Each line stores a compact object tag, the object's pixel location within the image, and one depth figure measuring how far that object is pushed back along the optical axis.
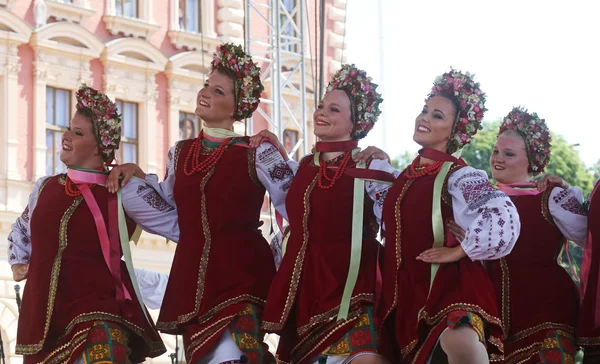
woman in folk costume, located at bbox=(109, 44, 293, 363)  6.22
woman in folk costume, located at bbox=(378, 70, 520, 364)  5.73
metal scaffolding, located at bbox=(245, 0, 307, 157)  14.58
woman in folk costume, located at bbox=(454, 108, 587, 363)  6.68
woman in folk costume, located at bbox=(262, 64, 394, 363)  6.01
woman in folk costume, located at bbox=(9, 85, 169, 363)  6.25
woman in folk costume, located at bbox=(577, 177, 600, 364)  6.59
